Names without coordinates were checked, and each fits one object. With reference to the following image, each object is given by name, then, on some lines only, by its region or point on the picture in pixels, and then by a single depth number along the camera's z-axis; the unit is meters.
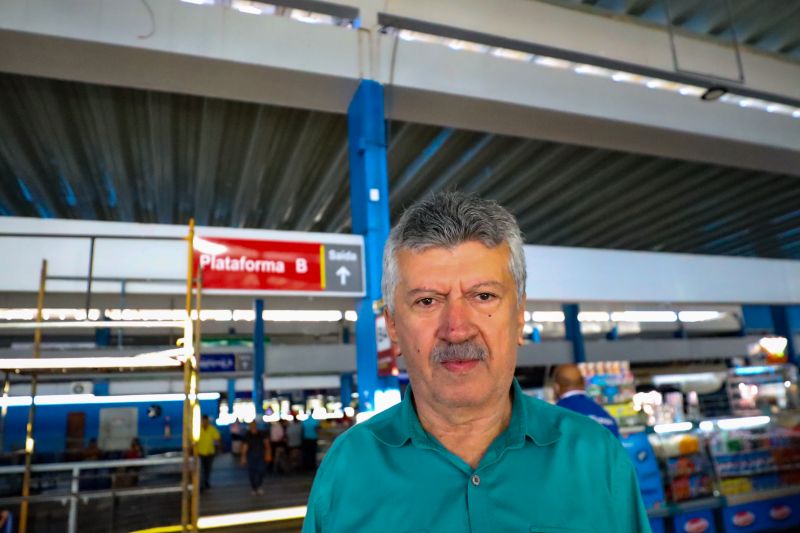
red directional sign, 4.81
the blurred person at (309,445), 14.84
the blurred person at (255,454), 9.96
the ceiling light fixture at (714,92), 5.29
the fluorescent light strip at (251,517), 4.38
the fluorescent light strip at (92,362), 3.63
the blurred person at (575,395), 3.77
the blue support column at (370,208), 5.04
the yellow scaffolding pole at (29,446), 4.16
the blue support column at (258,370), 11.80
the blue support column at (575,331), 12.48
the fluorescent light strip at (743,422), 5.34
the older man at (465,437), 1.07
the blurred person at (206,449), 10.50
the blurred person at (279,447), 14.39
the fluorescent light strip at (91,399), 14.93
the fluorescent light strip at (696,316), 14.67
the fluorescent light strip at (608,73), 5.49
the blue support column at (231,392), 21.34
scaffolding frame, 3.72
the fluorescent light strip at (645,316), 14.70
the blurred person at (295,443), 15.00
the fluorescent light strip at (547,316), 15.26
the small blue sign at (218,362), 10.74
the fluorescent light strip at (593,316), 14.58
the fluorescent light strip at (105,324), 3.56
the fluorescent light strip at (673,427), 4.96
